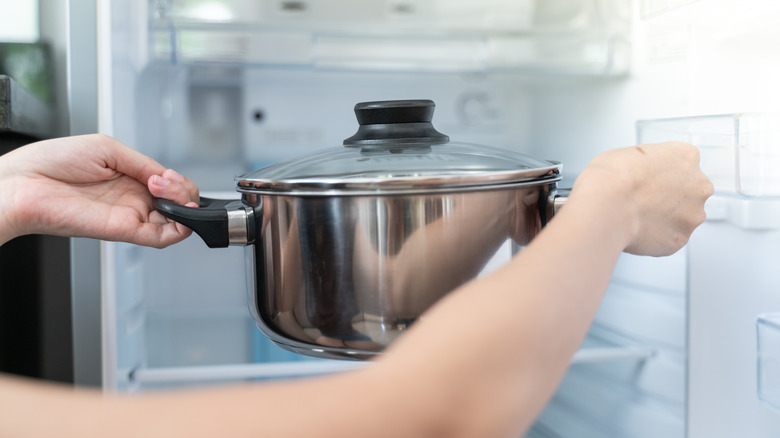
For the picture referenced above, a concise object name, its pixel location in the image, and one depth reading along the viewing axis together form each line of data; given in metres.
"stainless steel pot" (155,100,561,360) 0.45
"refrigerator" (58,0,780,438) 0.82
